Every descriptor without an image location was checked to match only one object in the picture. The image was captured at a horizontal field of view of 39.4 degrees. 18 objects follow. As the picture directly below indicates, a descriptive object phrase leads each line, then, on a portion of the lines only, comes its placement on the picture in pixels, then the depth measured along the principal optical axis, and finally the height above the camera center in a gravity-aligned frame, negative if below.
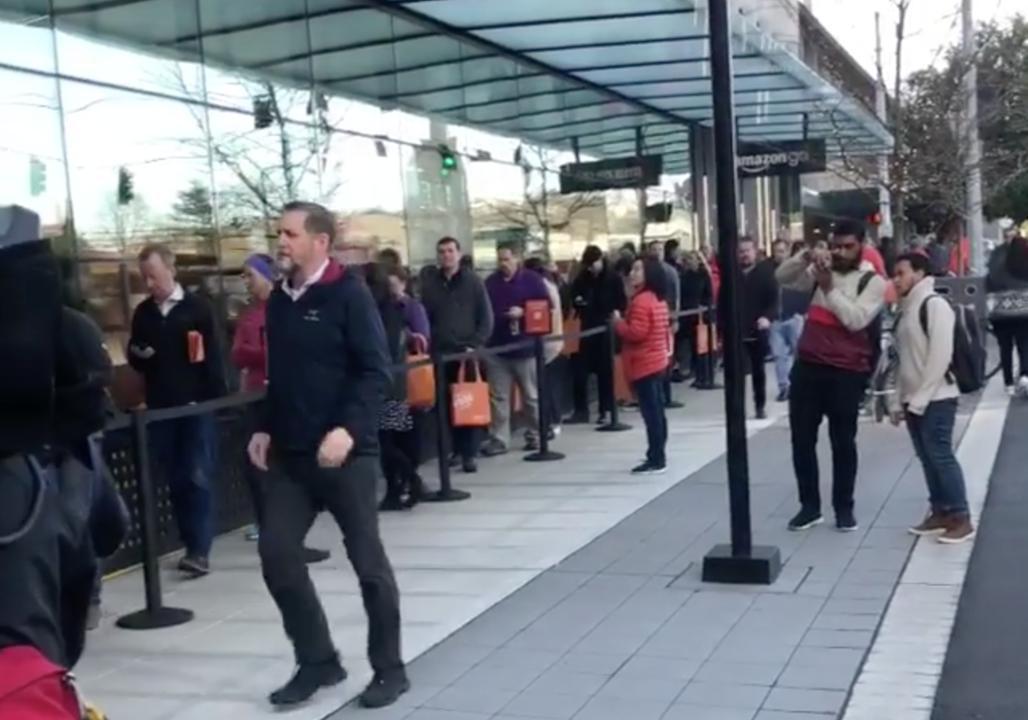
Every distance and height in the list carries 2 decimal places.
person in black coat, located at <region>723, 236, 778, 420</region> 14.12 -0.71
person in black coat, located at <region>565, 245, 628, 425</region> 14.48 -0.61
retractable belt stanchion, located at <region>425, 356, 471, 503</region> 10.14 -1.36
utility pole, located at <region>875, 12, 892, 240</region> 18.81 +1.12
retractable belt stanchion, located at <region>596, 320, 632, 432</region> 13.76 -1.48
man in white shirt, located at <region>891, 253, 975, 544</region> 8.27 -0.96
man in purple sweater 12.51 -0.88
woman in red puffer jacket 10.81 -0.82
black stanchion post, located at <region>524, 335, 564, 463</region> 11.98 -1.37
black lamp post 7.28 -0.46
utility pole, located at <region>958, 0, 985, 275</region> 21.64 +1.18
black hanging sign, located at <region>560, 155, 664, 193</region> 18.39 +0.94
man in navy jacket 5.45 -0.61
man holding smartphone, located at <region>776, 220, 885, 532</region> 8.36 -0.76
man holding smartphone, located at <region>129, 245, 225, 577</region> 8.12 -0.60
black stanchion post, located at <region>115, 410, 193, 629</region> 6.89 -1.37
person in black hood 2.27 -0.36
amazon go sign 19.28 +1.04
